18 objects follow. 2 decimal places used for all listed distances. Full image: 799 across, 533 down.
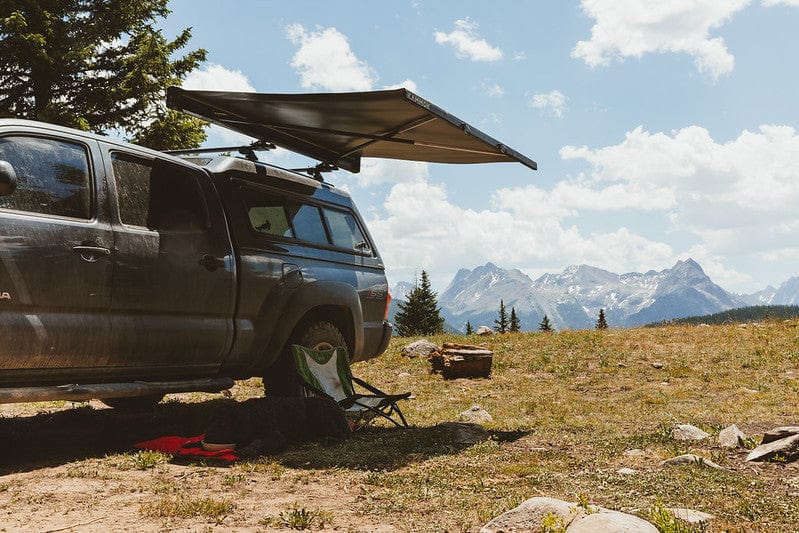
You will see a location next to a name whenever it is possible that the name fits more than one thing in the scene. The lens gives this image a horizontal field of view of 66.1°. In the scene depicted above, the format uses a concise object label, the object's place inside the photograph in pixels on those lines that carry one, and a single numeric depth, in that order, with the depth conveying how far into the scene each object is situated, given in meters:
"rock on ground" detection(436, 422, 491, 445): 6.12
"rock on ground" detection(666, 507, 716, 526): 3.21
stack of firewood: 11.38
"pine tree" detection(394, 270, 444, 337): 47.98
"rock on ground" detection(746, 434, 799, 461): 4.82
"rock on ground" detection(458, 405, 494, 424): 7.61
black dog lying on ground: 5.42
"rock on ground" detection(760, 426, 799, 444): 5.14
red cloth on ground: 5.09
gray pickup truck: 4.36
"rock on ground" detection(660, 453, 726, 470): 4.74
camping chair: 6.38
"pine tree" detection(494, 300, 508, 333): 74.88
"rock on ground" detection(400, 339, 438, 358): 13.65
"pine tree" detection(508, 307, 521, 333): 68.62
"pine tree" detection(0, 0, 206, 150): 15.99
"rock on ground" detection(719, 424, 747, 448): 5.50
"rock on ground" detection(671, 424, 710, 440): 5.90
